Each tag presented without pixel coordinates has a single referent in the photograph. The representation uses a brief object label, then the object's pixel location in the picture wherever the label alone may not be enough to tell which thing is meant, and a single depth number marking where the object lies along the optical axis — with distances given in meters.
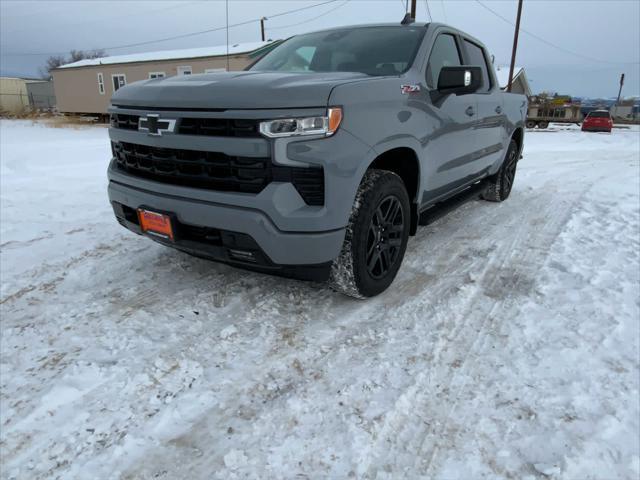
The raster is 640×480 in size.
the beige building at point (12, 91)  38.62
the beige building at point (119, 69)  22.05
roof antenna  3.81
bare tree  70.88
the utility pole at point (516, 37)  27.72
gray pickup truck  2.37
